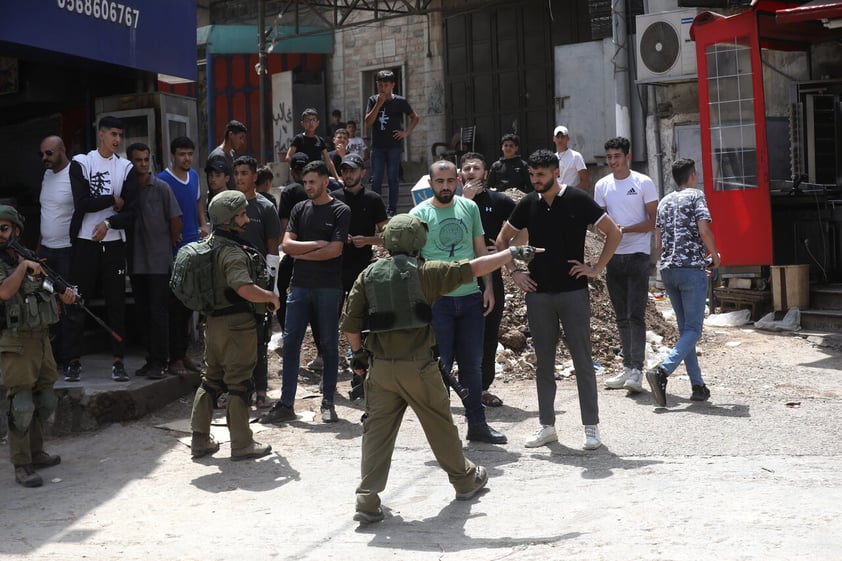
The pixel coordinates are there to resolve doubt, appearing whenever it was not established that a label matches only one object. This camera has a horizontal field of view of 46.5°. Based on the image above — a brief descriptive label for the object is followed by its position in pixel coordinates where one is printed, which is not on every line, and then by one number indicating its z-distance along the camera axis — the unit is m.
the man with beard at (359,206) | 8.31
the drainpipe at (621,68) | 14.89
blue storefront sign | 8.59
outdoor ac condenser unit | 13.68
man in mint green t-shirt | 6.79
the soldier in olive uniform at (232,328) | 6.48
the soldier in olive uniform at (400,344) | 5.35
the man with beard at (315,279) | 7.59
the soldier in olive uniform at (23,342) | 6.25
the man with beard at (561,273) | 6.50
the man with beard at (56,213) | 8.08
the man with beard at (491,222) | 7.69
